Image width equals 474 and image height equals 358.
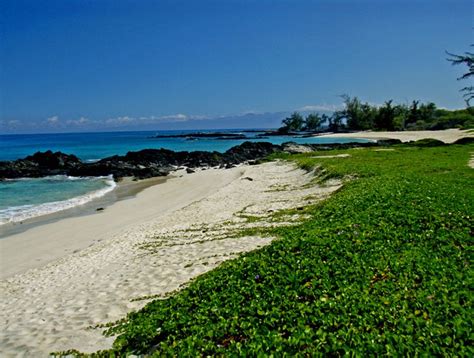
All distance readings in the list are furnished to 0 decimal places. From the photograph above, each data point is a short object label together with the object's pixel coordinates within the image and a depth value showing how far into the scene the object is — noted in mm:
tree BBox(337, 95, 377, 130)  137300
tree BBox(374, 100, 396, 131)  119338
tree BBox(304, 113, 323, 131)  170500
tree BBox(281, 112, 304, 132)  171875
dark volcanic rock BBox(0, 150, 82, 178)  46594
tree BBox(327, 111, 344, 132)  147625
